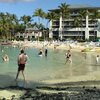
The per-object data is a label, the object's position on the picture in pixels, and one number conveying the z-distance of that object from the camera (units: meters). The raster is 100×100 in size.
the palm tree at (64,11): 60.25
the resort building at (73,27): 58.37
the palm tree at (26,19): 64.84
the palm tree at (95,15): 57.54
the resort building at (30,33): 65.03
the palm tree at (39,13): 62.02
